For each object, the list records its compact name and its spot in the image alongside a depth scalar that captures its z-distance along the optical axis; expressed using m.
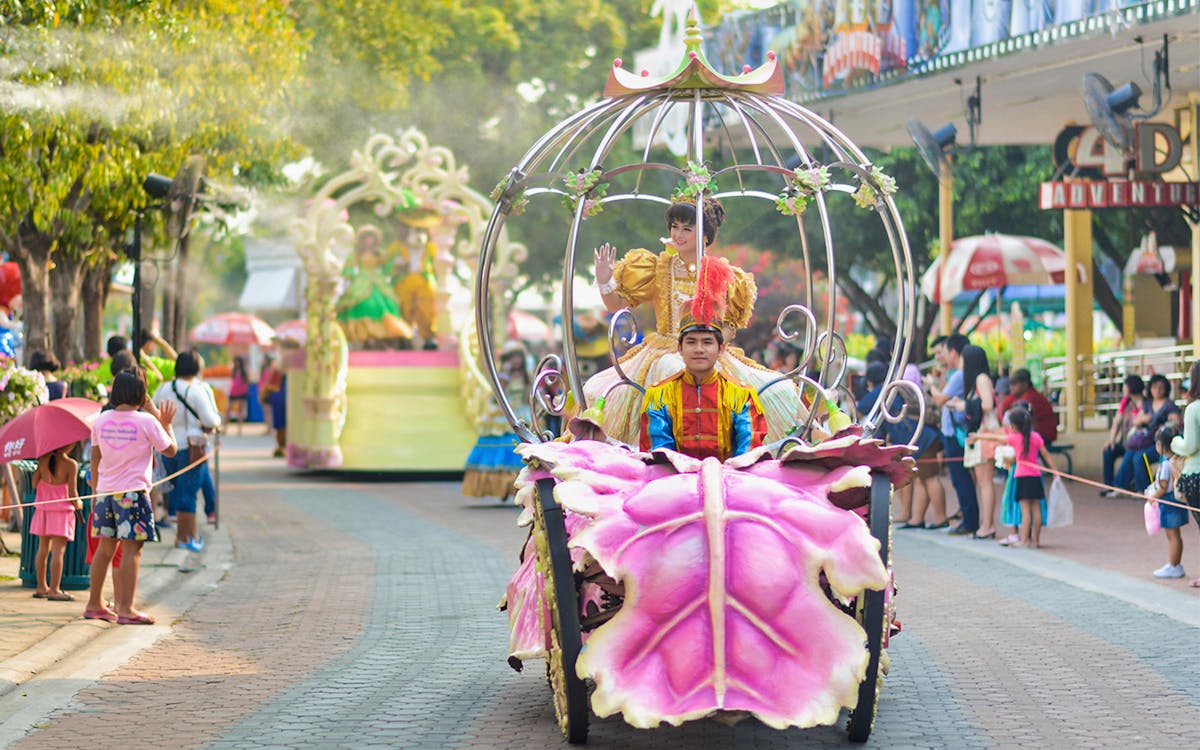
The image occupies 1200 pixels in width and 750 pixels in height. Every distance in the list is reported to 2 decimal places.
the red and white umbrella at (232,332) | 42.84
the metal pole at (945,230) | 22.53
